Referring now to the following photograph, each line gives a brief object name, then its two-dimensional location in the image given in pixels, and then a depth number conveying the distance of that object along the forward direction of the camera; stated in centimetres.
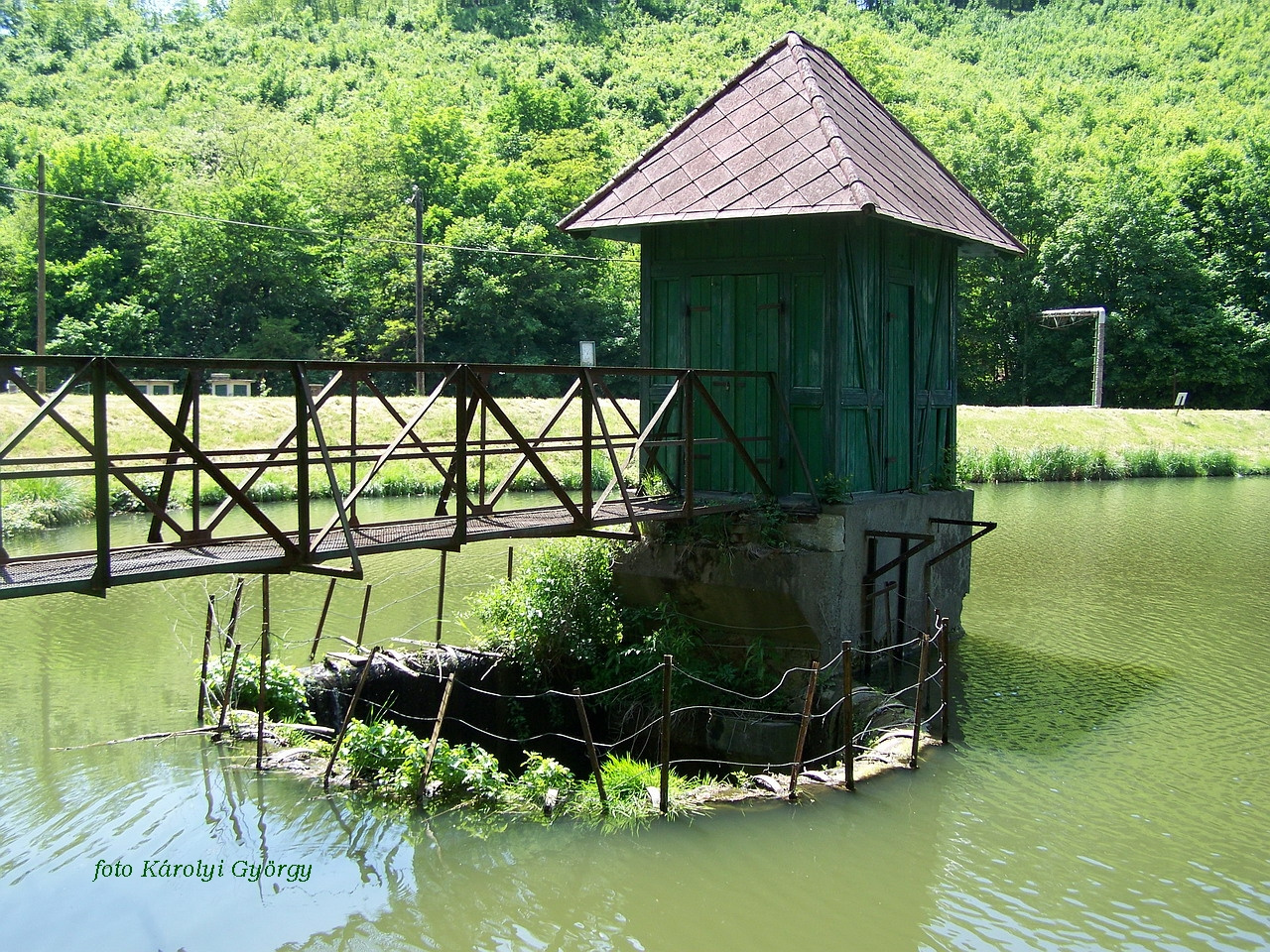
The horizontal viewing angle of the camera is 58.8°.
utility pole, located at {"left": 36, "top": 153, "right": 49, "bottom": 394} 3384
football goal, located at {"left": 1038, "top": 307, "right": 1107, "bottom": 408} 4884
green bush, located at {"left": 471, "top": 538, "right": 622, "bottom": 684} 1257
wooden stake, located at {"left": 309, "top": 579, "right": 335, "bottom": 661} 1269
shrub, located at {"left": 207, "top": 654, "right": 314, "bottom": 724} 1144
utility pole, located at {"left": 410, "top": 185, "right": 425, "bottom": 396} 3641
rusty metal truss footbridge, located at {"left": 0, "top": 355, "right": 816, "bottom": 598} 724
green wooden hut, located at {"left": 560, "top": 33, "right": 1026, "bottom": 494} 1262
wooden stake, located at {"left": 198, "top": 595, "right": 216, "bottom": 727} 1152
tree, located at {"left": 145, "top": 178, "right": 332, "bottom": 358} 4912
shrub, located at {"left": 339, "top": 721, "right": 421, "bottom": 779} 995
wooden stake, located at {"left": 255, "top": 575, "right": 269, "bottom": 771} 1028
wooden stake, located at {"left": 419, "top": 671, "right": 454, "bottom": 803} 953
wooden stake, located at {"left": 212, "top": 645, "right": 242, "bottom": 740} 1065
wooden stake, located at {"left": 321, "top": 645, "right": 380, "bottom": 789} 992
